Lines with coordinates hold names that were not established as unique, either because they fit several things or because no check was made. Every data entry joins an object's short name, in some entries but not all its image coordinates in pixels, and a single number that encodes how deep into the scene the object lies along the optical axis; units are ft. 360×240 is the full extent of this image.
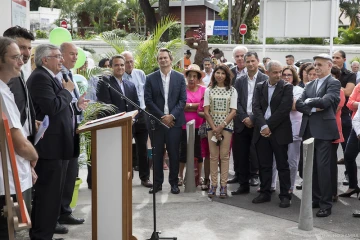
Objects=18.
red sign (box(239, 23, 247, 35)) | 92.36
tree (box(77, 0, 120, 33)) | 171.53
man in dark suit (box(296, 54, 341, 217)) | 23.37
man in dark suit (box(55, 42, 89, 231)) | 20.70
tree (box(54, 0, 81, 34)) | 173.58
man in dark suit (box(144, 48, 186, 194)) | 27.43
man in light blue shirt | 28.89
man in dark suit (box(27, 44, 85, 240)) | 17.83
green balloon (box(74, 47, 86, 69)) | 26.53
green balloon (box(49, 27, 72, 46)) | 26.17
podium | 16.47
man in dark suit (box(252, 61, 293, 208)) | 25.23
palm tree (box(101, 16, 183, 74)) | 39.50
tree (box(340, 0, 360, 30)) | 160.25
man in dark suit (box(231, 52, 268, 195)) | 27.58
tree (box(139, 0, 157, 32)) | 92.79
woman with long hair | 26.48
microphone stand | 19.57
